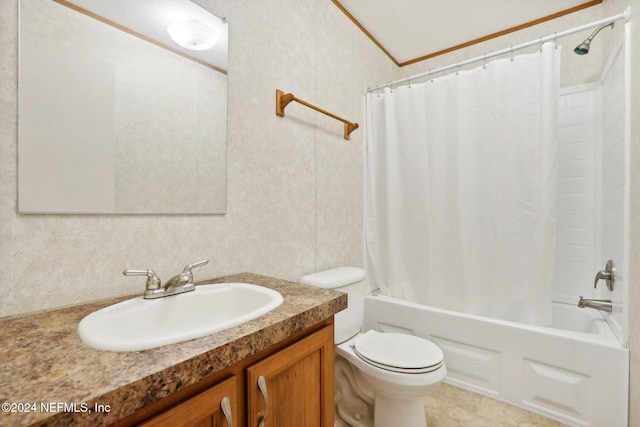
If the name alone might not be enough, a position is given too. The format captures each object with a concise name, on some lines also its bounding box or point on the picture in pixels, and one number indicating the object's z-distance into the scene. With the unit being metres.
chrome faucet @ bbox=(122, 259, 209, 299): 0.91
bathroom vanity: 0.44
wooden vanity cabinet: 0.57
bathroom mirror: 0.82
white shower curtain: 1.64
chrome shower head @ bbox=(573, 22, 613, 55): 1.56
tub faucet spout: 1.56
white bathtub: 1.39
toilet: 1.28
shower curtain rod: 1.41
